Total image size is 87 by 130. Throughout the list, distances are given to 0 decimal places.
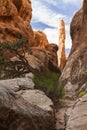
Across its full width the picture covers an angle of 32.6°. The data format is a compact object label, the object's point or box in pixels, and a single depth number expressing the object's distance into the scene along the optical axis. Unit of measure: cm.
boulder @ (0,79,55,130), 406
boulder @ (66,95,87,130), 454
